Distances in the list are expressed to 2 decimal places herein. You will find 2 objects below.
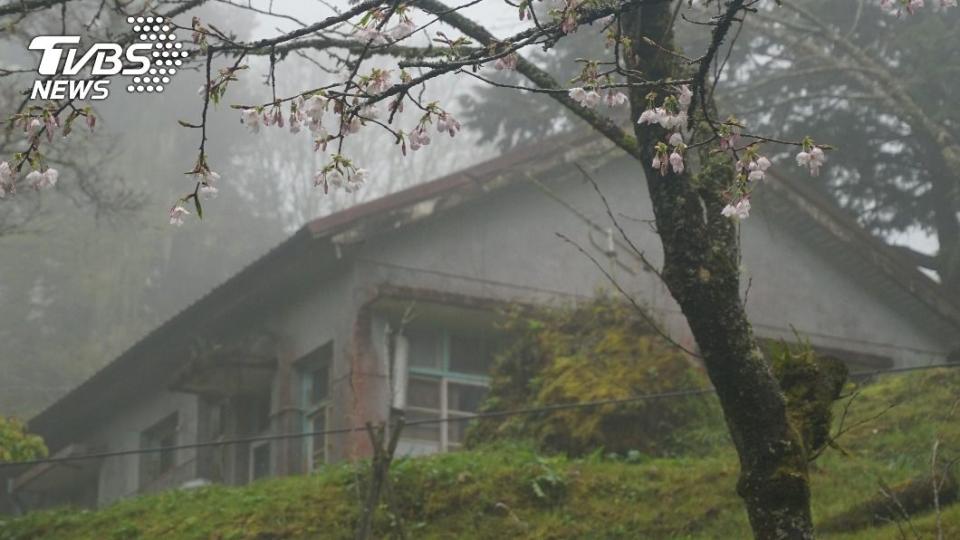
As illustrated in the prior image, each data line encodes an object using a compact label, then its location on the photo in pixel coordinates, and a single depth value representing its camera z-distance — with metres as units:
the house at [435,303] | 17.55
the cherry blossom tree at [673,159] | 6.20
